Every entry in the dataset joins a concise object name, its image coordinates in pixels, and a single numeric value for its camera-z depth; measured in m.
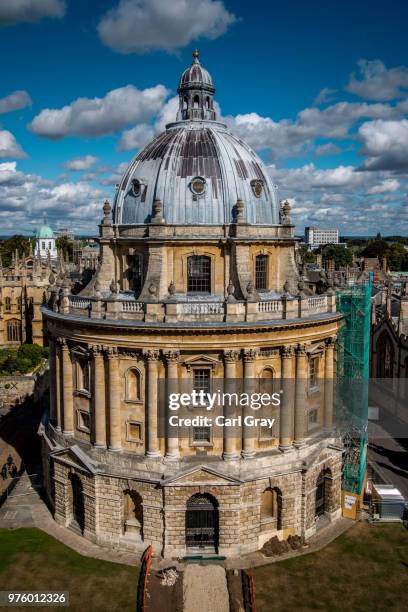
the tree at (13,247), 164.38
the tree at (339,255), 181.11
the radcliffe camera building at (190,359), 32.09
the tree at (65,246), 184.73
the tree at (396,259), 179.99
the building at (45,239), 165.41
